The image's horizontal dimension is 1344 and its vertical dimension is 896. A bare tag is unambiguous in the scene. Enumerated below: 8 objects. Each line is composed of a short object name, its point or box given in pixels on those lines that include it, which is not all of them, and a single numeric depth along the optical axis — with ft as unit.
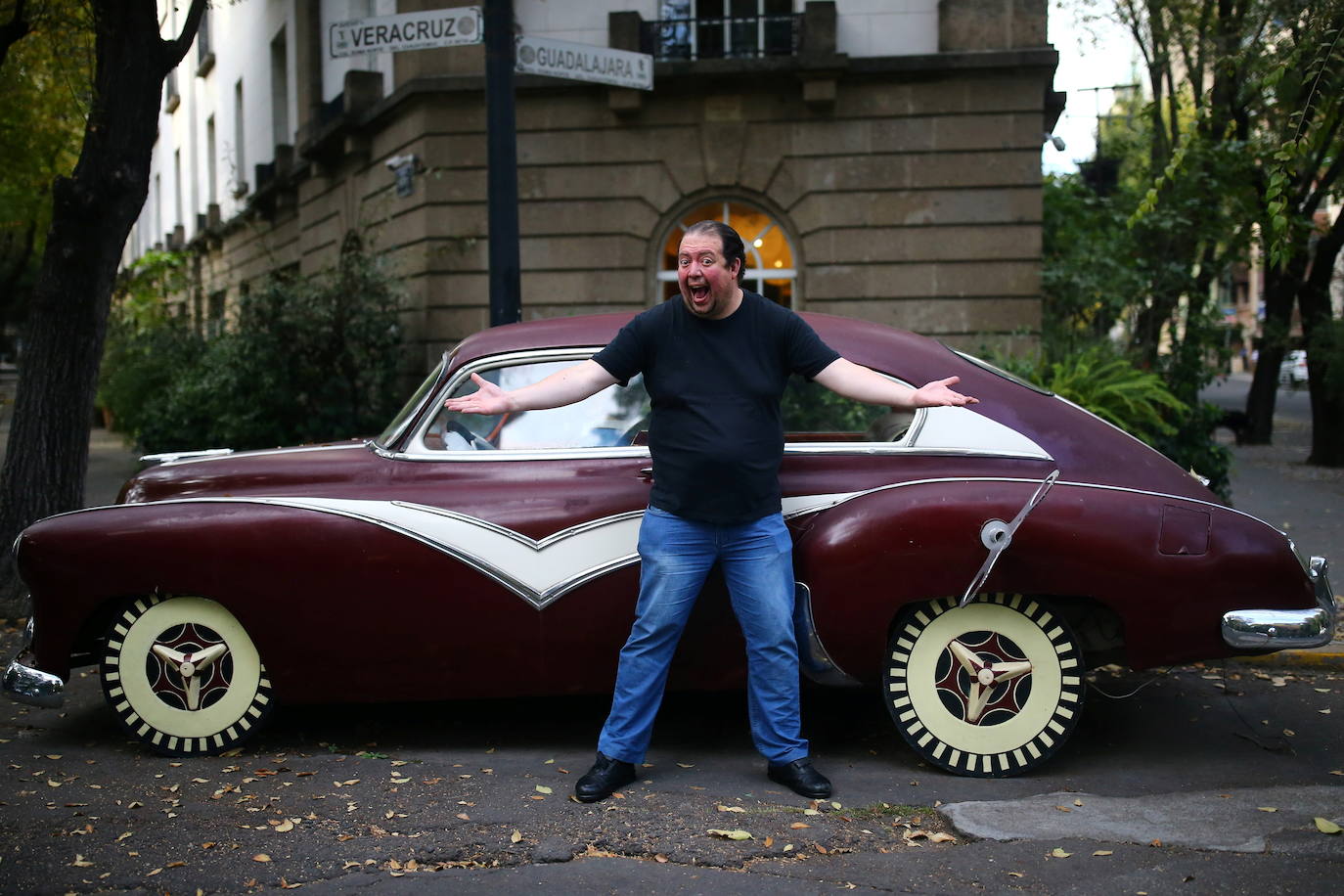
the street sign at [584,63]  24.84
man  14.16
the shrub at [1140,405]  29.25
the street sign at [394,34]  24.58
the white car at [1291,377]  72.90
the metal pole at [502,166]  23.93
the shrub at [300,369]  44.42
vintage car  14.87
